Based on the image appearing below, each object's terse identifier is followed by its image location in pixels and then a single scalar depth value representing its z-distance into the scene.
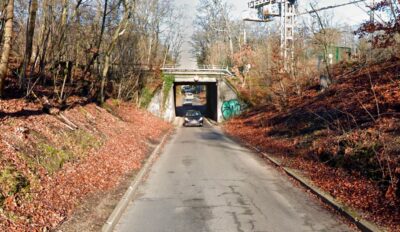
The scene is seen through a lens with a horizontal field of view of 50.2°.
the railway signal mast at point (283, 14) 29.97
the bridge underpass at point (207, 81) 47.00
